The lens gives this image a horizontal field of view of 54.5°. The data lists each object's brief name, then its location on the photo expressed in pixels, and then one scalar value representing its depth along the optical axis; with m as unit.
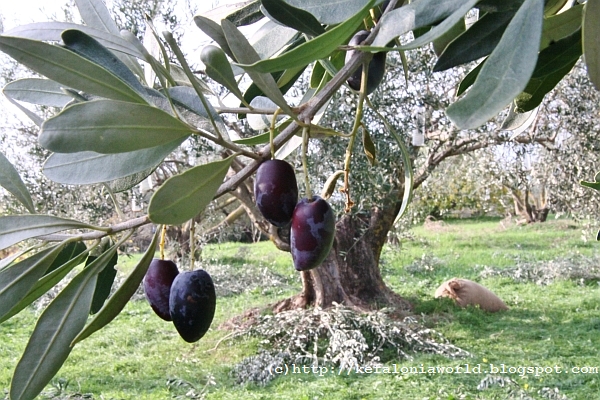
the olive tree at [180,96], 0.33
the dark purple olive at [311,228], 0.40
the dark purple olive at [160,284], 0.49
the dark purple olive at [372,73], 0.49
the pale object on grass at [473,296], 5.11
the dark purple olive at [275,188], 0.39
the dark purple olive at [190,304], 0.44
